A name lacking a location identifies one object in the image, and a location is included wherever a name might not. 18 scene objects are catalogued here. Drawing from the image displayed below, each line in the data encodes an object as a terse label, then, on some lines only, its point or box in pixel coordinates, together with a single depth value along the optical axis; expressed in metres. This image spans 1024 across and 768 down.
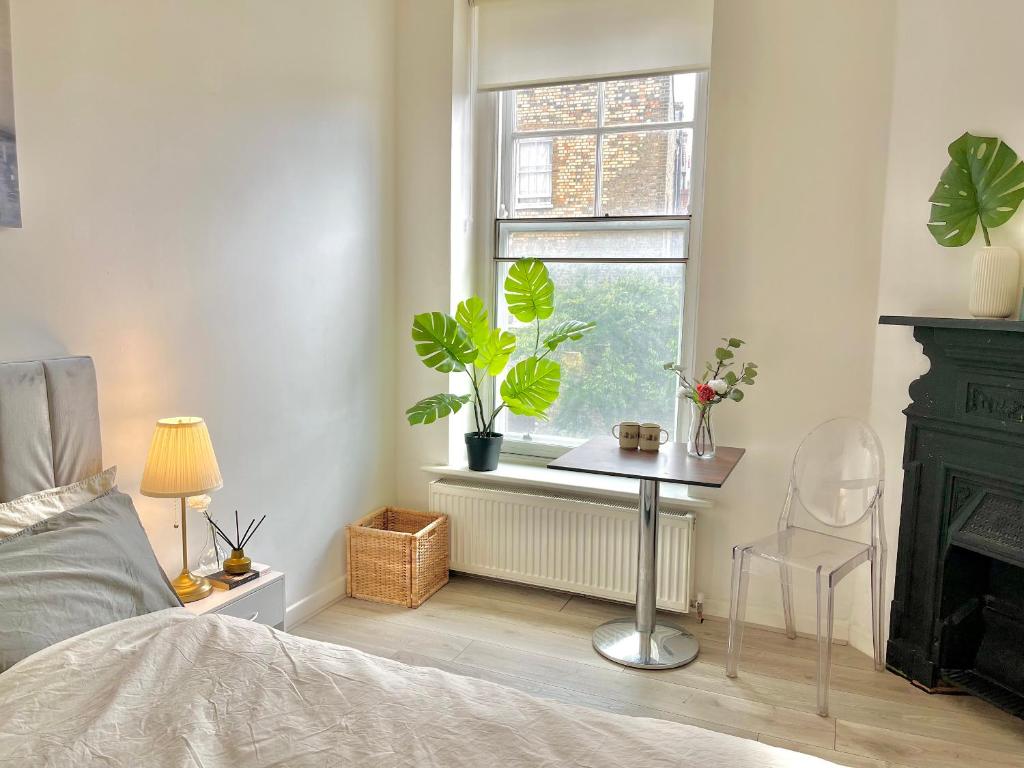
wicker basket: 3.37
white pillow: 1.76
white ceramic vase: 2.45
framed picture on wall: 1.88
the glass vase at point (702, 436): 2.94
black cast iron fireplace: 2.47
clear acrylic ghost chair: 2.77
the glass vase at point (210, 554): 2.50
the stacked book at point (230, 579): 2.39
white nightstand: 2.25
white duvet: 1.30
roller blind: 3.26
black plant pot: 3.59
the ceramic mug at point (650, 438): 3.03
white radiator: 3.26
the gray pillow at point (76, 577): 1.58
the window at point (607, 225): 3.45
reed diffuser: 2.46
